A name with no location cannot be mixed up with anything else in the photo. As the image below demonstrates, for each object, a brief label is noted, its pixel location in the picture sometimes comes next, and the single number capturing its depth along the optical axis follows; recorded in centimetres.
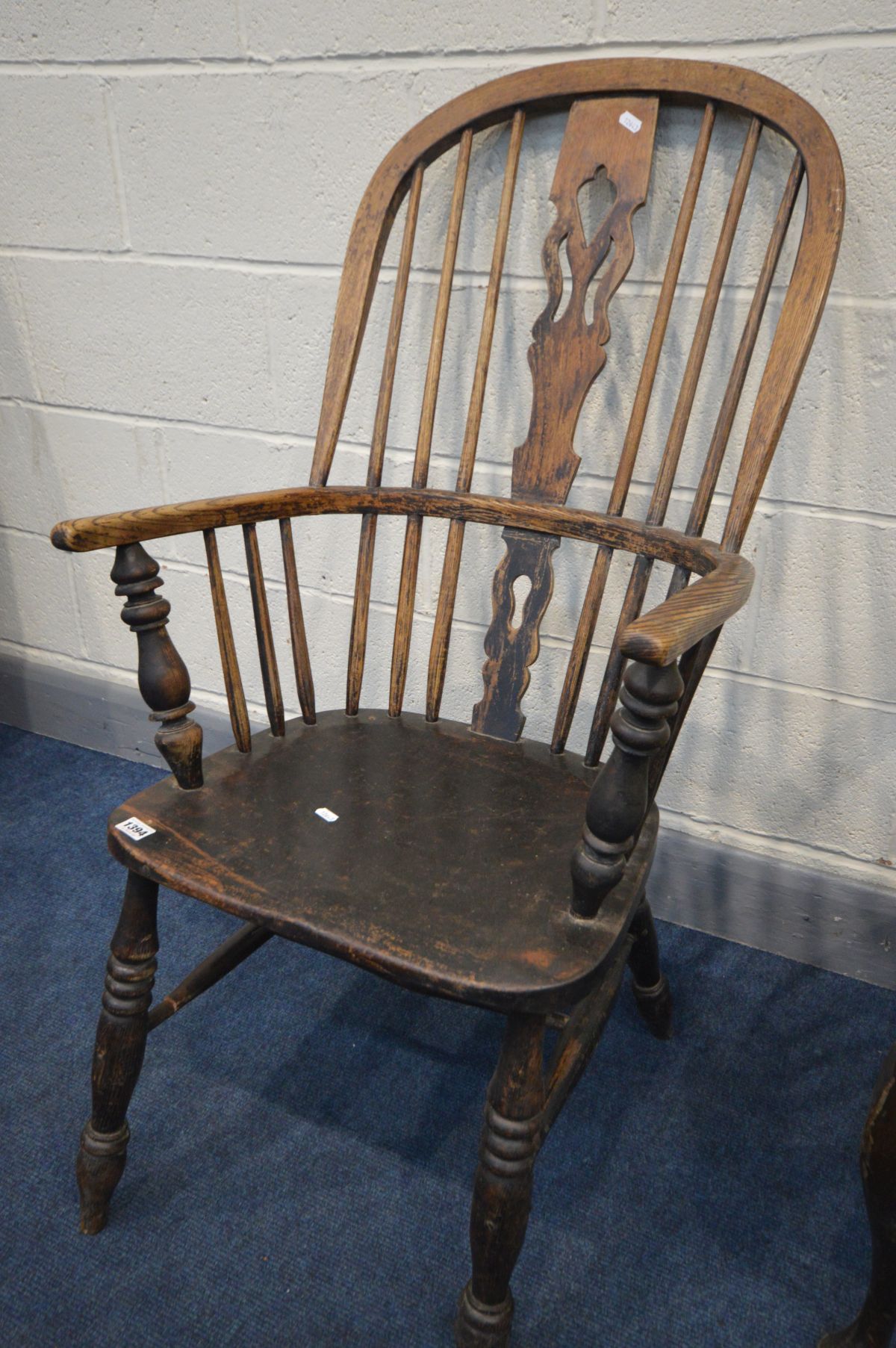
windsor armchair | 81
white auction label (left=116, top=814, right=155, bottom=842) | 92
